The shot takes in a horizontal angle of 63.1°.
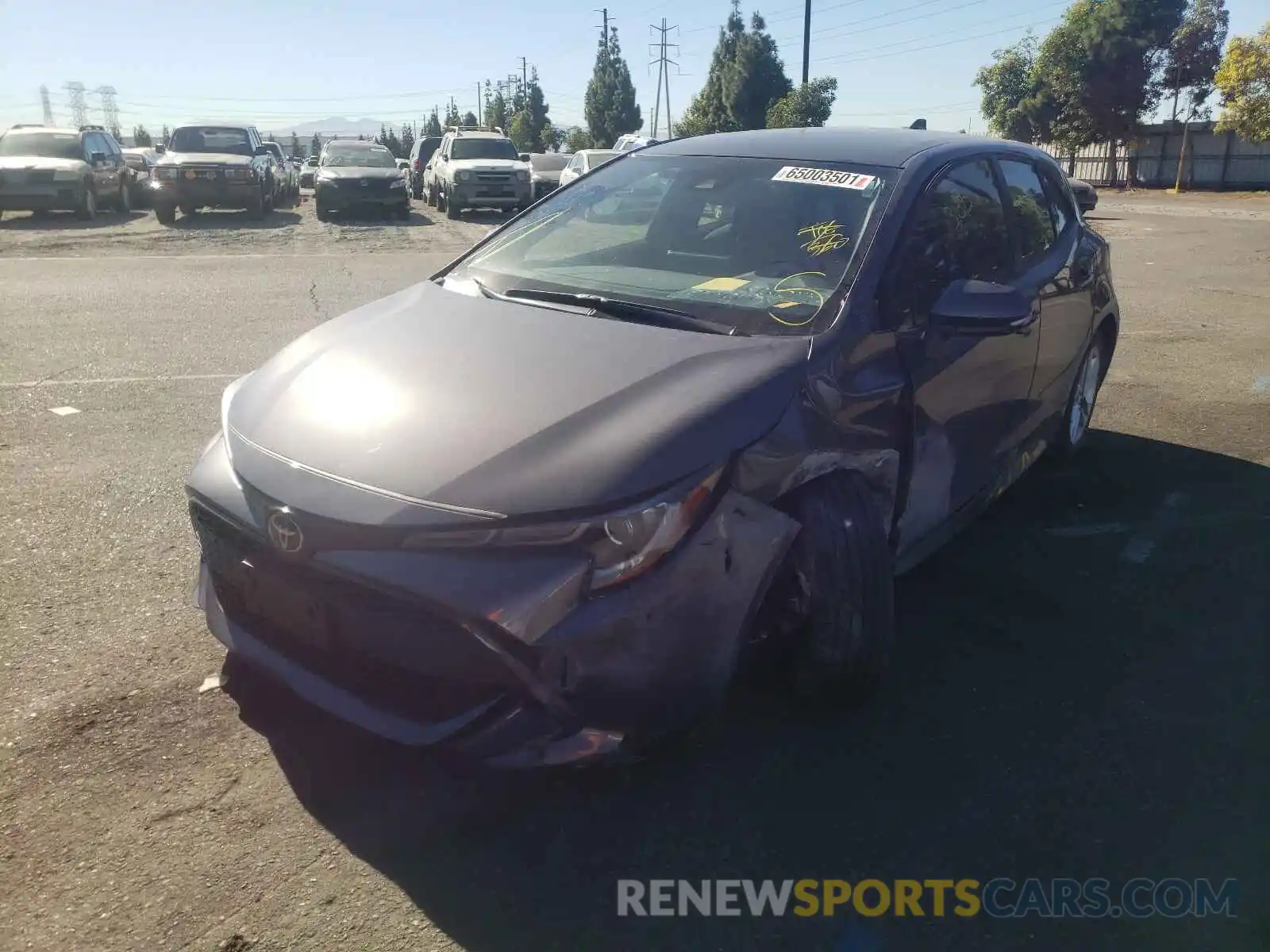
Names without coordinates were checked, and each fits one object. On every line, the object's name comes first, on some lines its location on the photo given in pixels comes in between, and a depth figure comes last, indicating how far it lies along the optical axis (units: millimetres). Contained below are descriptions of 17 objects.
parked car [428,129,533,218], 22375
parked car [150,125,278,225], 19406
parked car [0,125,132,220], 18516
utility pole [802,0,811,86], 40875
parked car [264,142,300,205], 22922
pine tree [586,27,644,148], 69125
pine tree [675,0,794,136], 51375
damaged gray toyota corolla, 2271
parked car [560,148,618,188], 22594
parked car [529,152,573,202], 27383
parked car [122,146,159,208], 23688
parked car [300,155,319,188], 29106
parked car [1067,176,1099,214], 6434
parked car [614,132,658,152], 30984
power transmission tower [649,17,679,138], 82812
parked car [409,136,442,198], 29984
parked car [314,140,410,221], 20938
